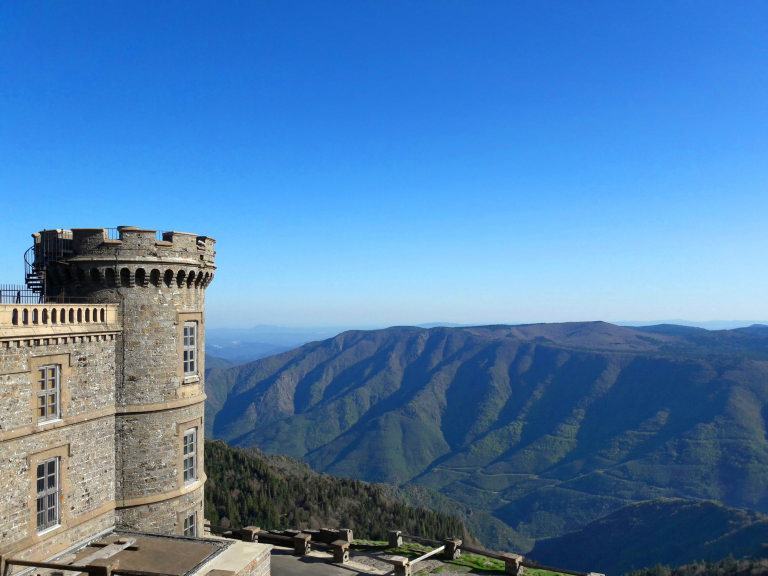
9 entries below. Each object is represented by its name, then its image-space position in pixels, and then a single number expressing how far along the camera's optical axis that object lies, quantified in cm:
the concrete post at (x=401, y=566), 2333
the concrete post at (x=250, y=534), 2656
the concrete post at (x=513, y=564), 2425
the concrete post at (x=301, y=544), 2573
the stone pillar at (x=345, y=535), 2700
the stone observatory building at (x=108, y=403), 1806
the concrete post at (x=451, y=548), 2623
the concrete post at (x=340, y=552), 2502
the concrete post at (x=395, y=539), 2769
